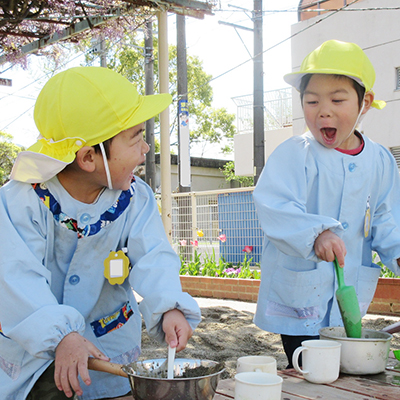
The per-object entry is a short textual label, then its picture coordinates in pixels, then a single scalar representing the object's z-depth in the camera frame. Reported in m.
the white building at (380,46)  11.38
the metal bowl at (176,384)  1.03
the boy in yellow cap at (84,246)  1.31
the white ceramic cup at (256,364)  1.32
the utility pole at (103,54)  14.90
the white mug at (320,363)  1.40
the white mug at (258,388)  1.12
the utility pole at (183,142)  8.43
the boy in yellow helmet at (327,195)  1.91
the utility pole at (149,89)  13.66
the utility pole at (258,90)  10.41
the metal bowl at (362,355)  1.48
